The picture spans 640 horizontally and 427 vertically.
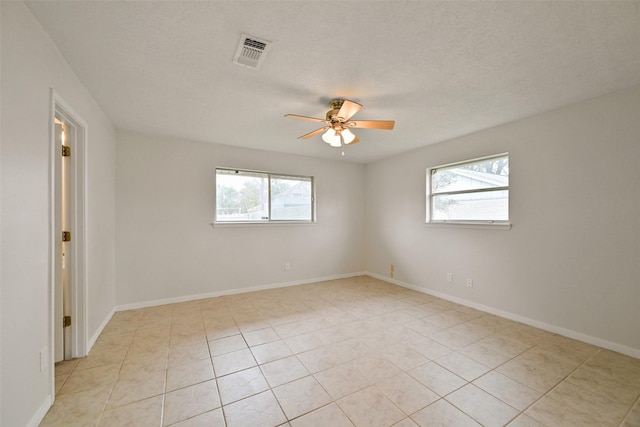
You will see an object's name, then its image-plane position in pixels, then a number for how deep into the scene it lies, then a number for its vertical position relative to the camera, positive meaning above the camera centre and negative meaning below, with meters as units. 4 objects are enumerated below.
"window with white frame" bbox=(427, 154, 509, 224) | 3.24 +0.29
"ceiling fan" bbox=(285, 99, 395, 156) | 2.34 +0.84
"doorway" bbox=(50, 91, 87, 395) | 2.15 -0.26
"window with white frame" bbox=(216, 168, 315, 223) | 4.05 +0.26
